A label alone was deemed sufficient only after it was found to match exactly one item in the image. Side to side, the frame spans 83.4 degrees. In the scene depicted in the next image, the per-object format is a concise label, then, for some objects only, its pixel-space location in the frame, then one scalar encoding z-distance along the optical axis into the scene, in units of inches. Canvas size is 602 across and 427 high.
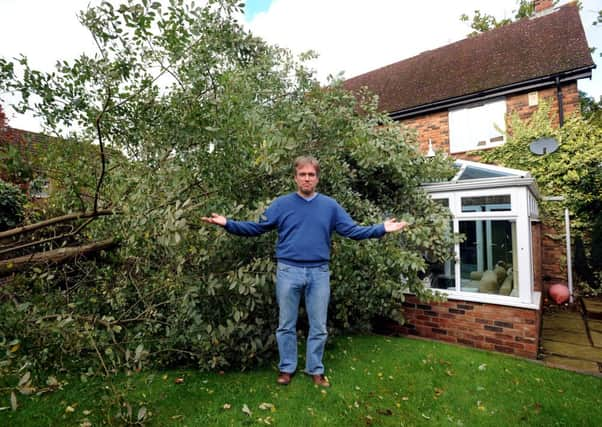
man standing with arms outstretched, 112.0
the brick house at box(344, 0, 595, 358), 184.1
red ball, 277.3
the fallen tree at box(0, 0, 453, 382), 111.5
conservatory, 182.1
